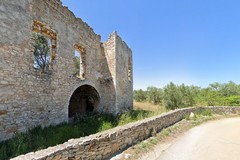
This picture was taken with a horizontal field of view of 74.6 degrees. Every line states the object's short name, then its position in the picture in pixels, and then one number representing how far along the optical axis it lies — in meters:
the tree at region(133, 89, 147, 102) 31.13
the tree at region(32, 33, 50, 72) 14.93
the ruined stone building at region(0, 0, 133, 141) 5.28
